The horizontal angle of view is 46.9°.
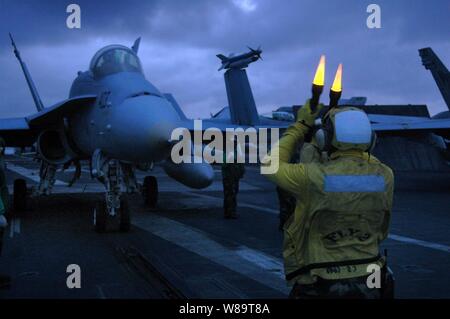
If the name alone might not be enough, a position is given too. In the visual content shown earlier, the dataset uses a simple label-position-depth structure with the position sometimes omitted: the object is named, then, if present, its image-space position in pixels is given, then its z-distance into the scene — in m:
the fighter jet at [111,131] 10.01
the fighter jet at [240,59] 31.45
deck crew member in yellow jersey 2.84
